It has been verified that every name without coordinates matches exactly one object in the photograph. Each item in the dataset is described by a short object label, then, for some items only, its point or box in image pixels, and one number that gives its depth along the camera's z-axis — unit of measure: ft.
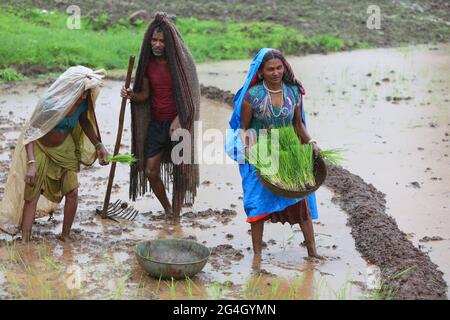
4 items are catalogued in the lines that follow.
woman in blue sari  39.42
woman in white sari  39.88
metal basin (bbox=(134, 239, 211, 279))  35.68
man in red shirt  44.37
